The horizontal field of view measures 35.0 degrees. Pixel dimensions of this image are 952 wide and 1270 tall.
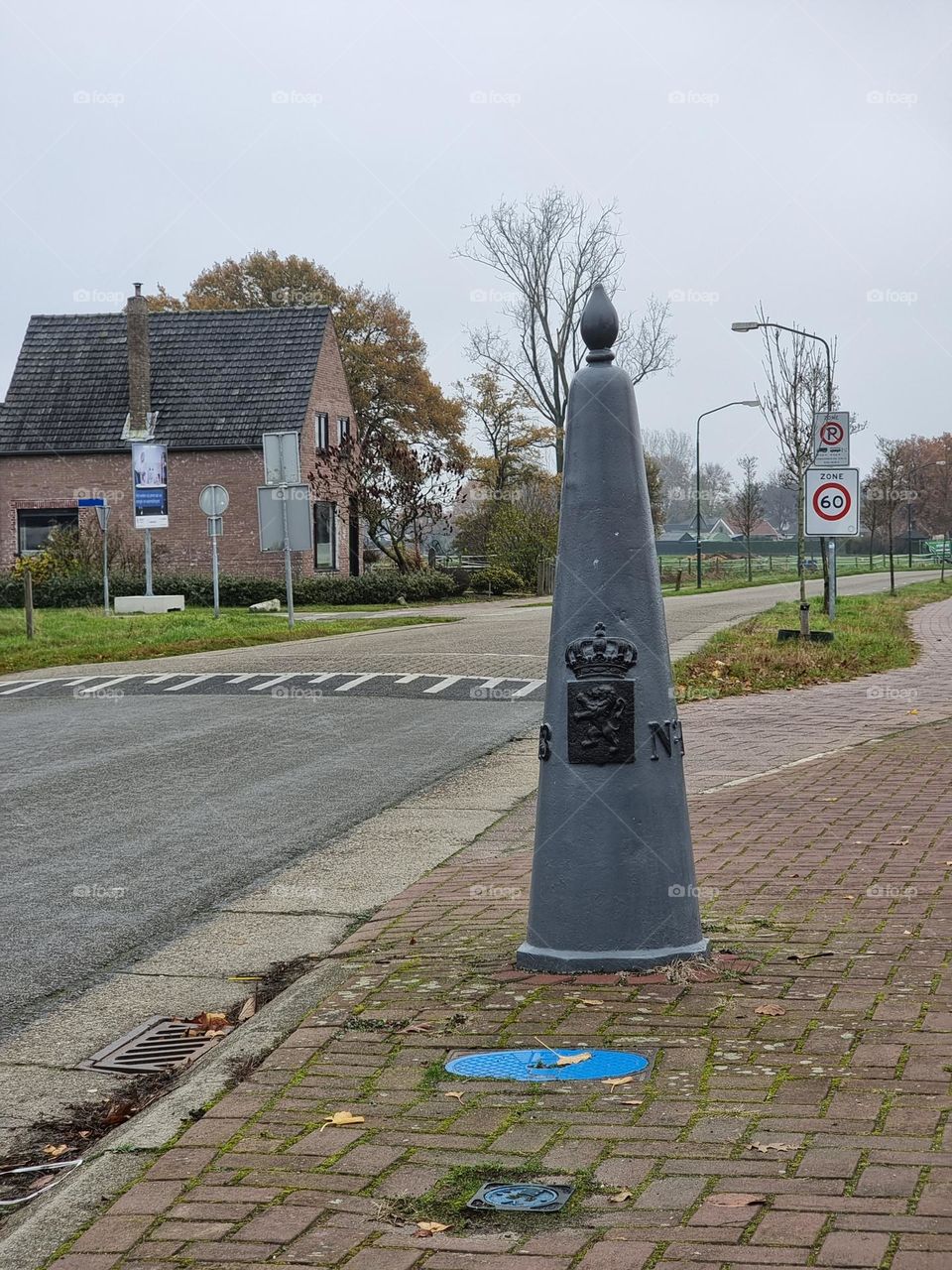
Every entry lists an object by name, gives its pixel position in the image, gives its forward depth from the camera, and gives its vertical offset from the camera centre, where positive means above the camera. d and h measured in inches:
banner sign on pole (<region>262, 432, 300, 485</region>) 1016.2 +85.1
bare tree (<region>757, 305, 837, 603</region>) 993.4 +111.8
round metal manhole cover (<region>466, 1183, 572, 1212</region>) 129.6 -54.0
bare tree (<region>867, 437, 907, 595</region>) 1879.9 +105.0
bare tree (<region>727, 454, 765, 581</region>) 2714.1 +113.3
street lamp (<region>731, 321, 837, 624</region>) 954.7 +147.9
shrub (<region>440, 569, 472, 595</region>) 1803.6 -1.6
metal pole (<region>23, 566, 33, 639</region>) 930.7 -7.7
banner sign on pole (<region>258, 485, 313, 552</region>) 1003.9 +46.3
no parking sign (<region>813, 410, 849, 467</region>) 810.8 +67.6
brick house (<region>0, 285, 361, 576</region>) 1802.4 +208.2
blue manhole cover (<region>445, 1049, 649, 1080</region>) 162.7 -53.7
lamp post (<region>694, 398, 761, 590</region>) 2007.1 +131.9
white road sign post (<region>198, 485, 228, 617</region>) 1143.6 +65.8
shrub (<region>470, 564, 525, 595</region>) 1819.6 -4.5
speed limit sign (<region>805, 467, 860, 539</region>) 802.2 +33.7
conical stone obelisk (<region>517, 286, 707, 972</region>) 198.1 -23.1
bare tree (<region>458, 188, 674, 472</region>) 2345.0 +457.7
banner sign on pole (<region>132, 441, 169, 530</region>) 1334.9 +93.3
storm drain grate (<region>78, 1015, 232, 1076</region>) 191.9 -60.5
